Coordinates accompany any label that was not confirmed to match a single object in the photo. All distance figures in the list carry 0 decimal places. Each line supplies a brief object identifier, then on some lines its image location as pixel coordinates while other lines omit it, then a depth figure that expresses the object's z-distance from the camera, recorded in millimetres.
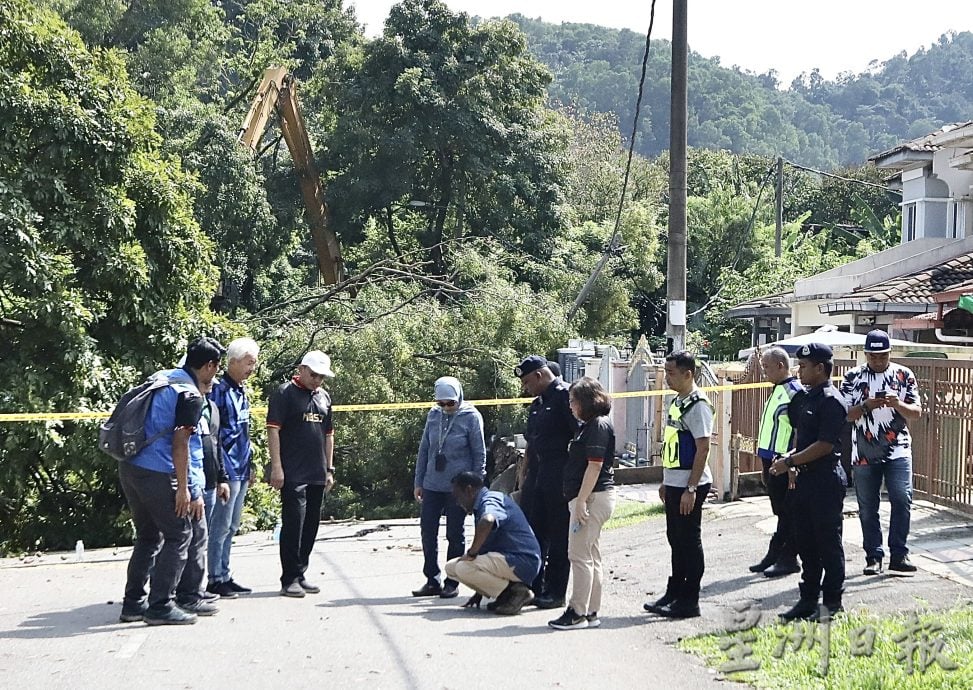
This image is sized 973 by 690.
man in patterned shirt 17187
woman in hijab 17516
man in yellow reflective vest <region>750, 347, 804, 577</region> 17000
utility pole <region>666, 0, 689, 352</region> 26937
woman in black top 14656
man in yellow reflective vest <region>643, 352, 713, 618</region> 14977
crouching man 15719
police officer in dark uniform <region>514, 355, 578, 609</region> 16125
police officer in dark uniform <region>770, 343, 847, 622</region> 14453
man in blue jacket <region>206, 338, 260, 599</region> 16547
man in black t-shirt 16969
